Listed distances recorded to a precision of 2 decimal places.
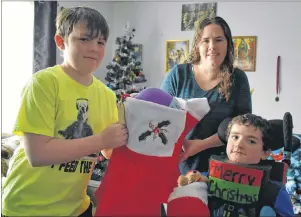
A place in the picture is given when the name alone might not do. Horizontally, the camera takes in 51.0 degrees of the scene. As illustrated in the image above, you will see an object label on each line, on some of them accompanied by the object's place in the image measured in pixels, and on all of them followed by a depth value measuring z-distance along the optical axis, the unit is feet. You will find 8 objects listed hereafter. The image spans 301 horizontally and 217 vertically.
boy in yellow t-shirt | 2.61
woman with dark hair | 3.89
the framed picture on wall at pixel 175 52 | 12.99
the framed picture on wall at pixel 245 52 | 11.94
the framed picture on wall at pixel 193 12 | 12.13
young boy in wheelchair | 3.03
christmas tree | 12.60
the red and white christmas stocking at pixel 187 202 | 2.87
